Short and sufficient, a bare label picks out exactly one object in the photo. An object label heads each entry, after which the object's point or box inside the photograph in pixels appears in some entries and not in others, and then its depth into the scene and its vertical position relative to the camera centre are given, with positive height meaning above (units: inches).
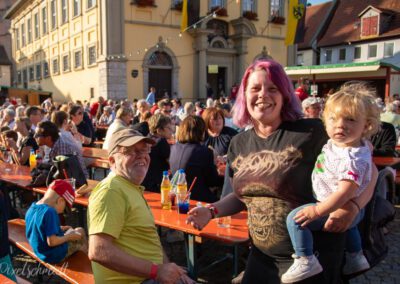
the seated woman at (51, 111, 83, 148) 223.6 -10.9
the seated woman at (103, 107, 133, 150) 277.4 -12.2
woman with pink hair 70.9 -13.9
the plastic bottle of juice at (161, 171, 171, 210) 141.2 -34.6
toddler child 67.2 -12.2
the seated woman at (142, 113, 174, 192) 197.0 -26.9
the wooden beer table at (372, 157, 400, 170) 211.8 -33.7
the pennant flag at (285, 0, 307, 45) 743.7 +164.7
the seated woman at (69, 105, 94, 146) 296.2 -21.1
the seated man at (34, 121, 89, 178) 184.5 -19.9
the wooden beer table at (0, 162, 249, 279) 113.3 -40.3
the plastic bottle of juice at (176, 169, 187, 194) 133.3 -29.4
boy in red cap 119.5 -40.3
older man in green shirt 74.6 -25.5
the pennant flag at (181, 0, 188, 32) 704.4 +161.2
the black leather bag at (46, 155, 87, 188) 163.8 -30.5
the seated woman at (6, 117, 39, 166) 237.8 -30.2
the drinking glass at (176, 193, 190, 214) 134.6 -36.2
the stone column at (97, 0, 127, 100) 689.2 +96.3
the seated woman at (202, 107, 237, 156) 215.8 -16.9
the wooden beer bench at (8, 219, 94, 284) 115.0 -53.9
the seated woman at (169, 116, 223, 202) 161.3 -24.6
